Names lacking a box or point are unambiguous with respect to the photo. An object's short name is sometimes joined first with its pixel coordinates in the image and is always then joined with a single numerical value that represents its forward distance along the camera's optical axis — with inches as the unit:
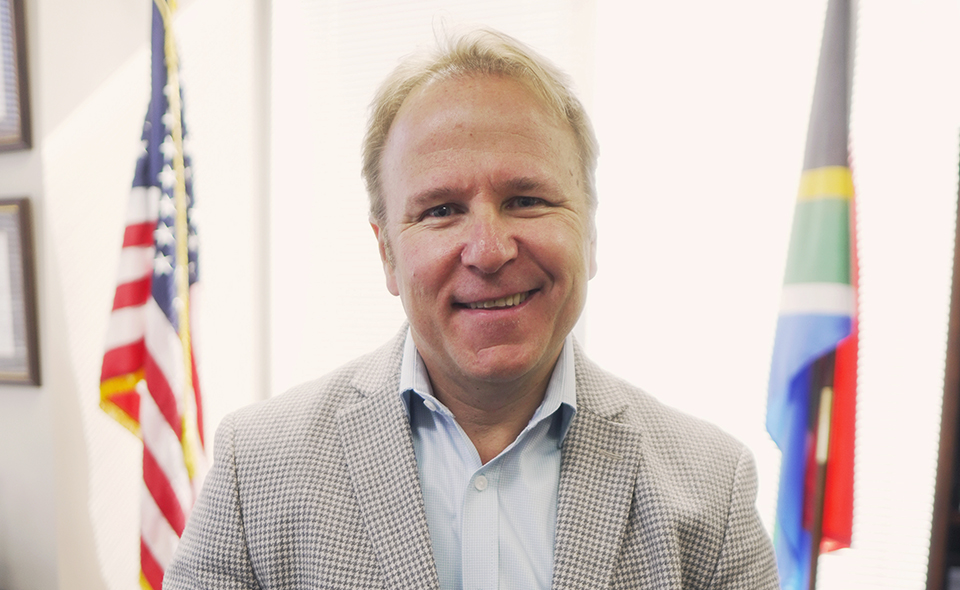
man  33.5
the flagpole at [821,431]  59.4
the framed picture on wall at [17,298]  83.7
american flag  73.1
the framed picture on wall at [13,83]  82.9
